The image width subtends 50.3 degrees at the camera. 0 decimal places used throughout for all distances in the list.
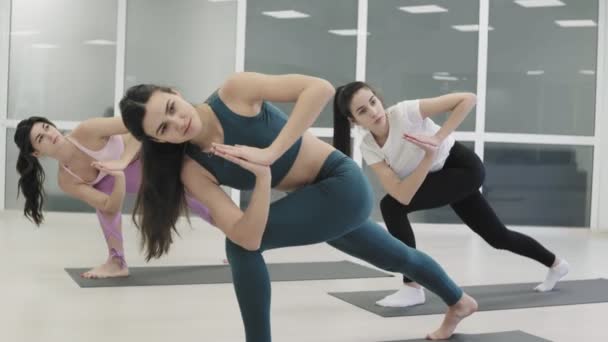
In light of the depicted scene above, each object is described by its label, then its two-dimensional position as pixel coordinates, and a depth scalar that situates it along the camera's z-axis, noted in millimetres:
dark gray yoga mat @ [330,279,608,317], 2816
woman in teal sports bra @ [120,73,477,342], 1777
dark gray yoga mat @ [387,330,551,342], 2322
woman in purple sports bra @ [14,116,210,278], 3240
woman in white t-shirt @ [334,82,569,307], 2666
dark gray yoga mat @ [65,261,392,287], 3316
